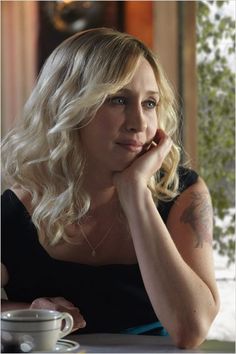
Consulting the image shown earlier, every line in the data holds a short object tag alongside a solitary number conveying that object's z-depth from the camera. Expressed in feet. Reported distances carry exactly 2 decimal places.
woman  5.72
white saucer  5.09
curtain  11.49
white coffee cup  4.99
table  5.15
